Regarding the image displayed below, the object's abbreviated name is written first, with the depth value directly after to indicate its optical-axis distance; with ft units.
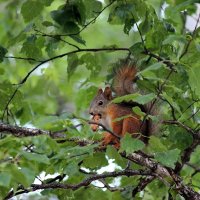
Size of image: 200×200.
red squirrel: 23.32
